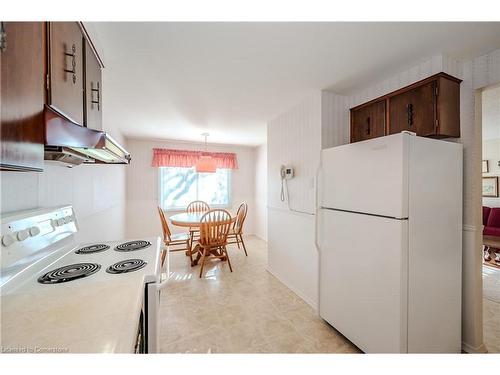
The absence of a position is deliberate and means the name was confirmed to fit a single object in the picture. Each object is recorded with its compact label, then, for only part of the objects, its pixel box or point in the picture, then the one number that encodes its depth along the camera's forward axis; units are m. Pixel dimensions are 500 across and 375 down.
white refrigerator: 1.29
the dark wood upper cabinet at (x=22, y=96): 0.54
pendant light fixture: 3.44
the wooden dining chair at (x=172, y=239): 3.12
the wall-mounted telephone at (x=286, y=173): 2.50
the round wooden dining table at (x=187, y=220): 2.95
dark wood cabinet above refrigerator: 1.51
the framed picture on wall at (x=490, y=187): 4.24
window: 4.56
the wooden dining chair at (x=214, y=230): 2.92
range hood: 0.72
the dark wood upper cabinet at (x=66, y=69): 0.80
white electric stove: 0.59
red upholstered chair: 3.71
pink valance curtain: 4.35
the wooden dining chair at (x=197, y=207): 4.24
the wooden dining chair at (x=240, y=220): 3.53
